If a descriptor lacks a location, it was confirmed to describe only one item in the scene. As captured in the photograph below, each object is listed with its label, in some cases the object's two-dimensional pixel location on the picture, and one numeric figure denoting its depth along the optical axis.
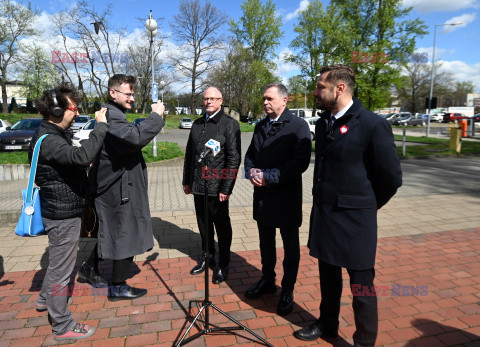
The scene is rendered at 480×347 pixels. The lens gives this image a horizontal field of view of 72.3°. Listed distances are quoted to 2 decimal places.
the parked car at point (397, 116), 46.74
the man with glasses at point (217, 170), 3.53
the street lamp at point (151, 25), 11.80
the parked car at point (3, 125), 17.02
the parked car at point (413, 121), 45.53
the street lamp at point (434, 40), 25.54
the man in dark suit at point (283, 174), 2.92
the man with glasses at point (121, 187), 2.93
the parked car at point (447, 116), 47.22
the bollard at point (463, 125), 16.62
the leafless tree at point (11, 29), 35.00
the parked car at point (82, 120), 21.78
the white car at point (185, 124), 38.25
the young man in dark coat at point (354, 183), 2.17
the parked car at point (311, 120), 23.37
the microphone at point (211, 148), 2.41
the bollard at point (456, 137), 15.10
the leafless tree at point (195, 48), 44.47
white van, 35.12
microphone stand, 2.57
